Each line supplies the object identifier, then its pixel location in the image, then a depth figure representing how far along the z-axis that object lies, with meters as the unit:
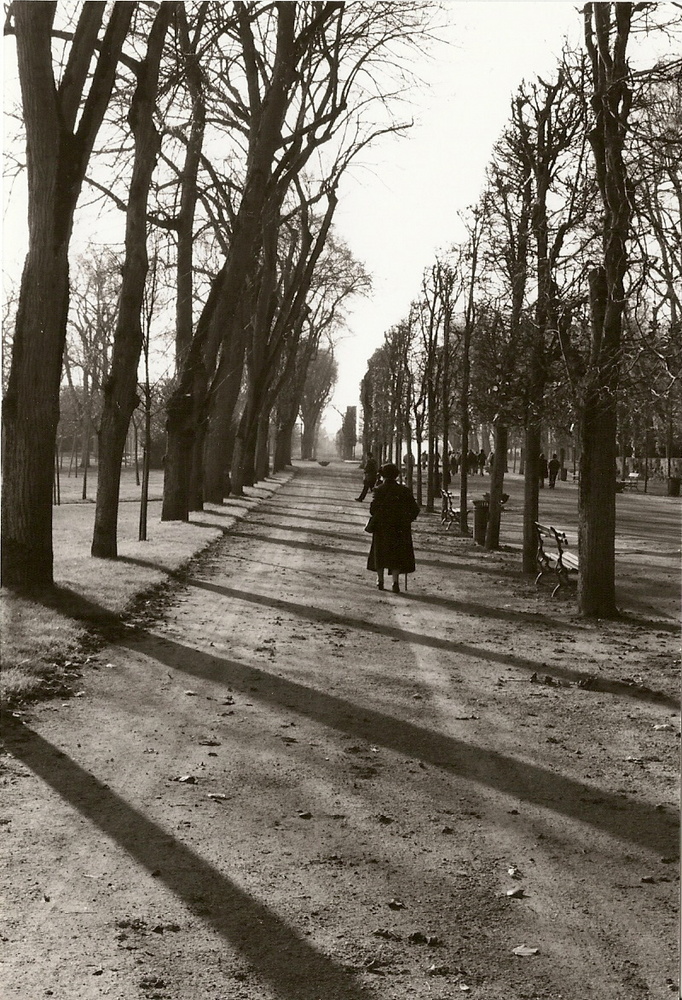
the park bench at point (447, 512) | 28.32
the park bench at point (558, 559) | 14.89
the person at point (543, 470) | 53.08
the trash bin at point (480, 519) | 23.16
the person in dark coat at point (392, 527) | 15.30
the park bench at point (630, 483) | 50.75
